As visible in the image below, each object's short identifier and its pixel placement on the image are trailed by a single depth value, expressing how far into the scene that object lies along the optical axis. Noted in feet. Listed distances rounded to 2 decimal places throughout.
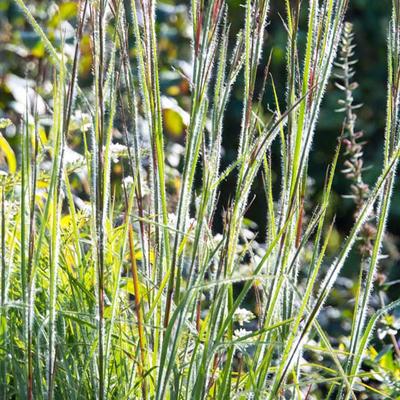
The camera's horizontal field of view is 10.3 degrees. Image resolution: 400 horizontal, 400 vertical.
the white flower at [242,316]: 8.96
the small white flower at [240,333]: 8.81
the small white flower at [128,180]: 9.36
